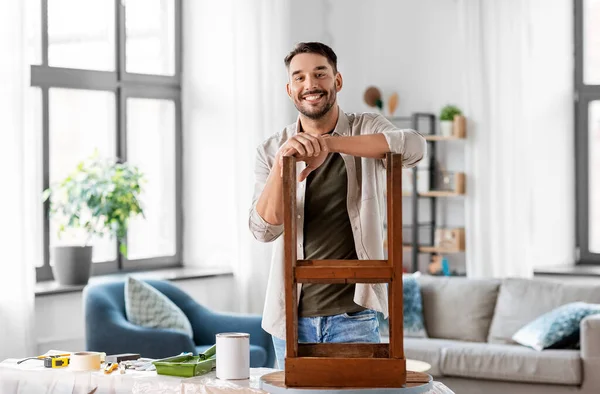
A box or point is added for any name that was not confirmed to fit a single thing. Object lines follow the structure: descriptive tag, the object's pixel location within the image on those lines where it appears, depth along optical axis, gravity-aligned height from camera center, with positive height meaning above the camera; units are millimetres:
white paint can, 2770 -451
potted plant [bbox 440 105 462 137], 6938 +480
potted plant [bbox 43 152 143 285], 5754 -83
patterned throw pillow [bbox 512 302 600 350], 5324 -739
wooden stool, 2346 -229
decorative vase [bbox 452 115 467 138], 6875 +415
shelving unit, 7164 -58
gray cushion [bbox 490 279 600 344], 5703 -638
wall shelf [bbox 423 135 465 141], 6914 +341
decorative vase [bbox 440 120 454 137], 6945 +413
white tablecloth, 2719 -533
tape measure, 3047 -512
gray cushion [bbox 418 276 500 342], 5926 -702
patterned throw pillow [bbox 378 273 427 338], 5941 -725
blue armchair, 5129 -734
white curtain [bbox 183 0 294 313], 6766 +481
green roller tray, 2830 -490
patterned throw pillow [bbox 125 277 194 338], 5328 -624
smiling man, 2477 -48
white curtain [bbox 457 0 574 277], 6680 +352
